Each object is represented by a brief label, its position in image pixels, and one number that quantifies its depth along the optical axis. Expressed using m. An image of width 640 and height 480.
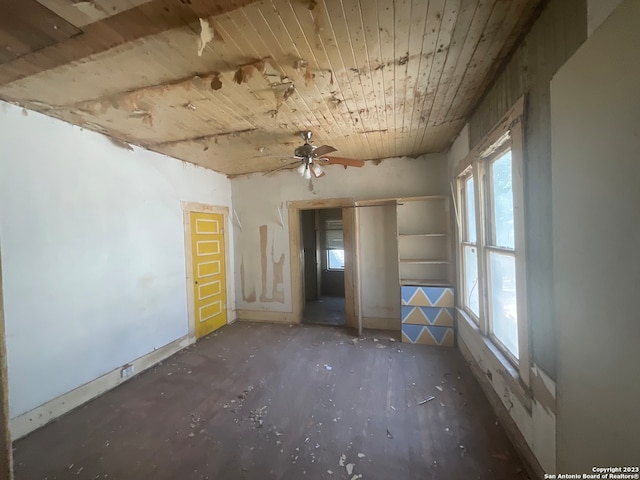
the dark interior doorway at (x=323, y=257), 6.13
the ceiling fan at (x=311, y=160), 2.70
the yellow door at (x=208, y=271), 3.90
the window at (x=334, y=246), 6.58
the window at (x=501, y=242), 1.59
